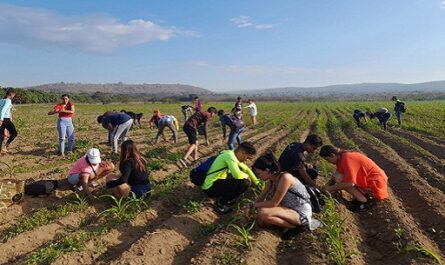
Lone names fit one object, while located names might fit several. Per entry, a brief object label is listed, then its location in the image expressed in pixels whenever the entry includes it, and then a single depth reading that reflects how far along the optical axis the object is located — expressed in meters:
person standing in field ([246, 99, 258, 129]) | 20.41
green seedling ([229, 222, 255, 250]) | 4.89
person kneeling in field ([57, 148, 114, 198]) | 6.77
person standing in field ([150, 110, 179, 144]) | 12.72
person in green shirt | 6.29
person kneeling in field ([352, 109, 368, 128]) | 19.81
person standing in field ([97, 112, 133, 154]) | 10.52
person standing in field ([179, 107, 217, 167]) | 10.15
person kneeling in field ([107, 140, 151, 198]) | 6.29
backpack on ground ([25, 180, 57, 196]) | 6.86
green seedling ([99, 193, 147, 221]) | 5.96
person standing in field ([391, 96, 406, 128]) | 18.45
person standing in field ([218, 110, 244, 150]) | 11.51
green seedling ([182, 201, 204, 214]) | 6.28
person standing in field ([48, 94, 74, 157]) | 10.37
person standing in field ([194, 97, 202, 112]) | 14.78
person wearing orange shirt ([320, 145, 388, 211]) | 6.45
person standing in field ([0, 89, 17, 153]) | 10.11
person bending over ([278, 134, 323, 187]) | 6.72
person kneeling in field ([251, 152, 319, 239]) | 5.26
